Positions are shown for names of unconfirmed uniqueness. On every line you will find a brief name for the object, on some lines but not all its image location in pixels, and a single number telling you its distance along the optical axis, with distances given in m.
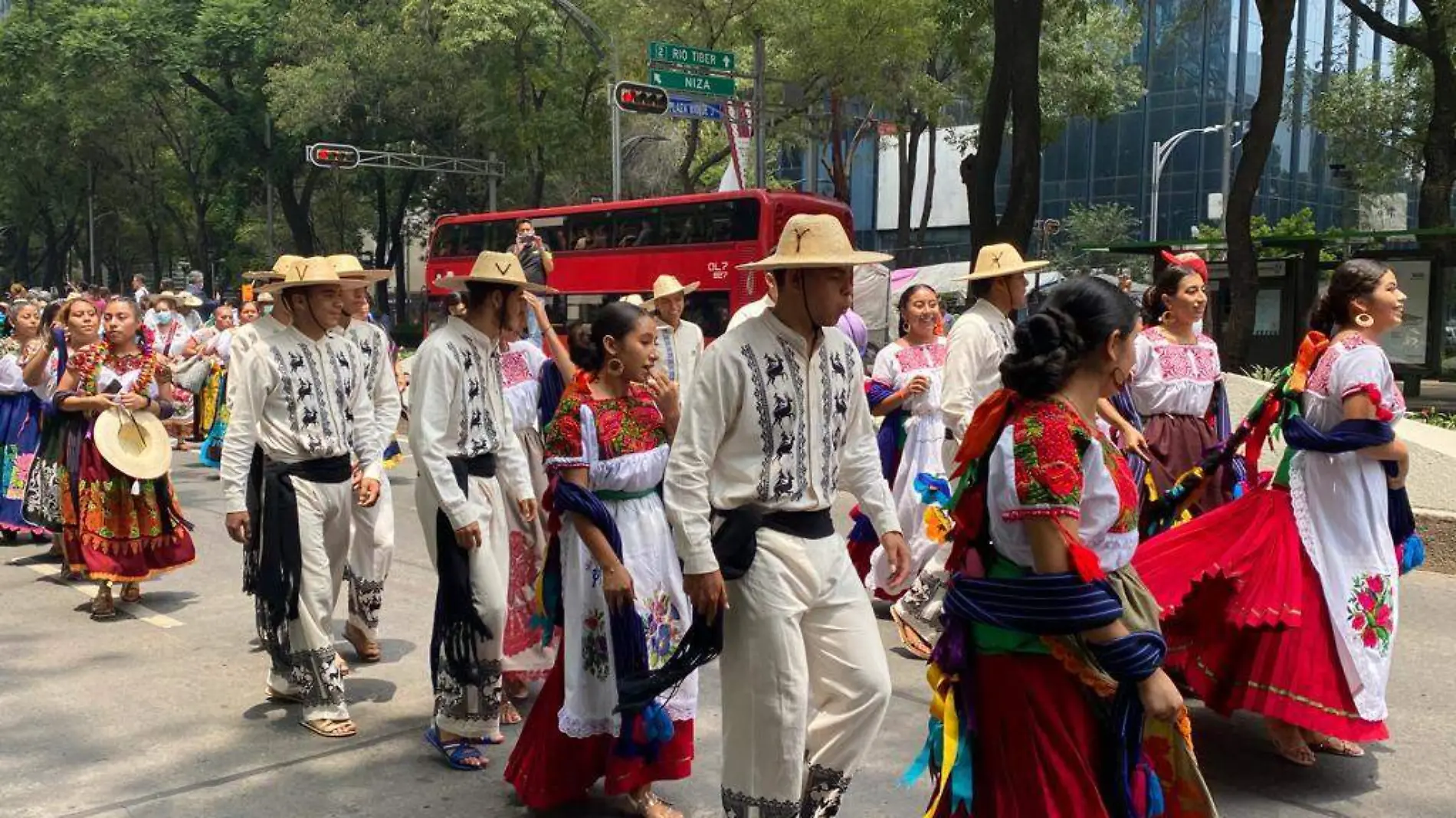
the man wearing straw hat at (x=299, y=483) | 5.20
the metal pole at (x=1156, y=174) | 39.81
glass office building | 44.00
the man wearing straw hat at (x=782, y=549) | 3.53
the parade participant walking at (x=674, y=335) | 7.47
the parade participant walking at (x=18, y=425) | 9.35
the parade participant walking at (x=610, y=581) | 4.20
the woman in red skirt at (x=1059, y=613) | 2.88
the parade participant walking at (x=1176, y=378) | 6.19
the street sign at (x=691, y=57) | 20.16
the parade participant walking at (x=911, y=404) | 6.86
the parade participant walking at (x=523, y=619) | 5.32
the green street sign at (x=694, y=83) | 20.38
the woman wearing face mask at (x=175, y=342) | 14.16
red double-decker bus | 22.20
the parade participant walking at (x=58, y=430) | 7.53
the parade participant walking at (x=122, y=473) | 7.36
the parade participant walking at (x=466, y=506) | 4.78
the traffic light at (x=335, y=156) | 30.95
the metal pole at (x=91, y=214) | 48.00
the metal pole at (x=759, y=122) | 21.98
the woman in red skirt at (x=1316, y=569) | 4.45
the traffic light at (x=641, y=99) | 20.36
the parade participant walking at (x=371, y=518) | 5.77
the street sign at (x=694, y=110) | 21.00
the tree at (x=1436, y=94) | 17.03
